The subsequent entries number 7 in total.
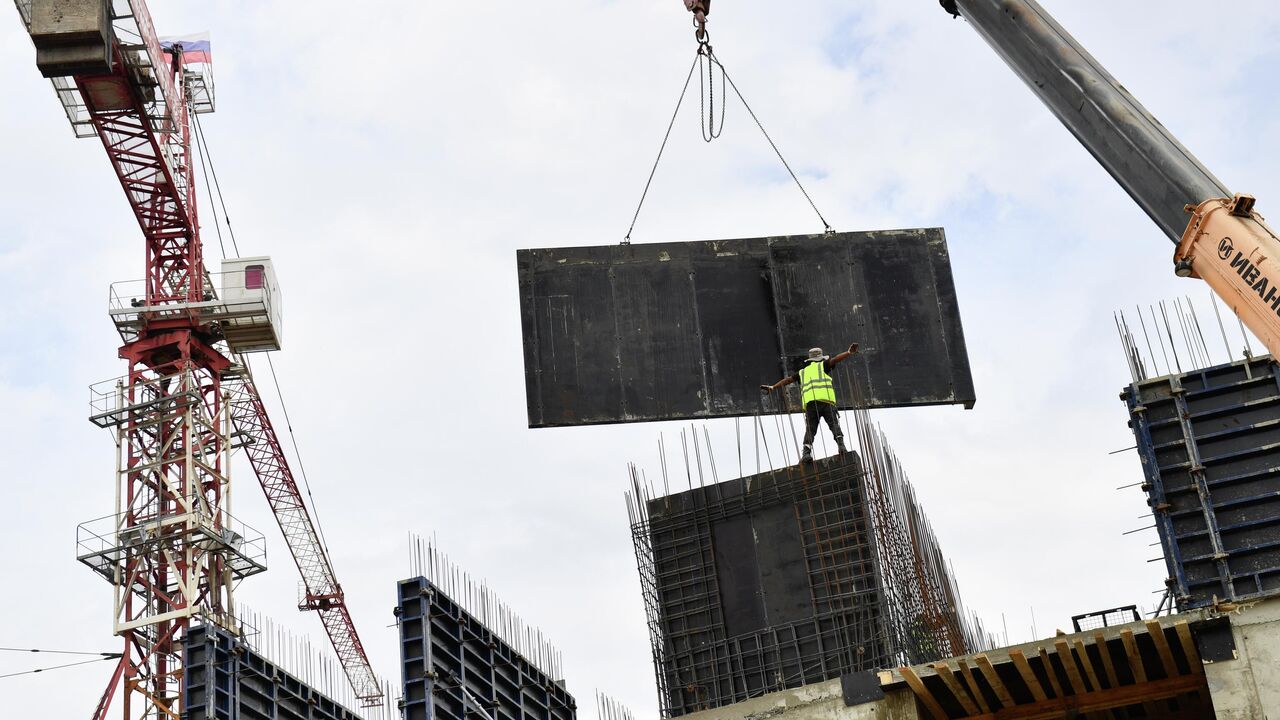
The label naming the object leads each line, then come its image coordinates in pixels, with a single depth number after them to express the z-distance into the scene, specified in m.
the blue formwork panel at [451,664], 22.06
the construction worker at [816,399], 22.98
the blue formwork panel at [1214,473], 18.91
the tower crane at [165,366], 46.69
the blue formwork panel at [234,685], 26.23
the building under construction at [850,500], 17.69
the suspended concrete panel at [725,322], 25.55
